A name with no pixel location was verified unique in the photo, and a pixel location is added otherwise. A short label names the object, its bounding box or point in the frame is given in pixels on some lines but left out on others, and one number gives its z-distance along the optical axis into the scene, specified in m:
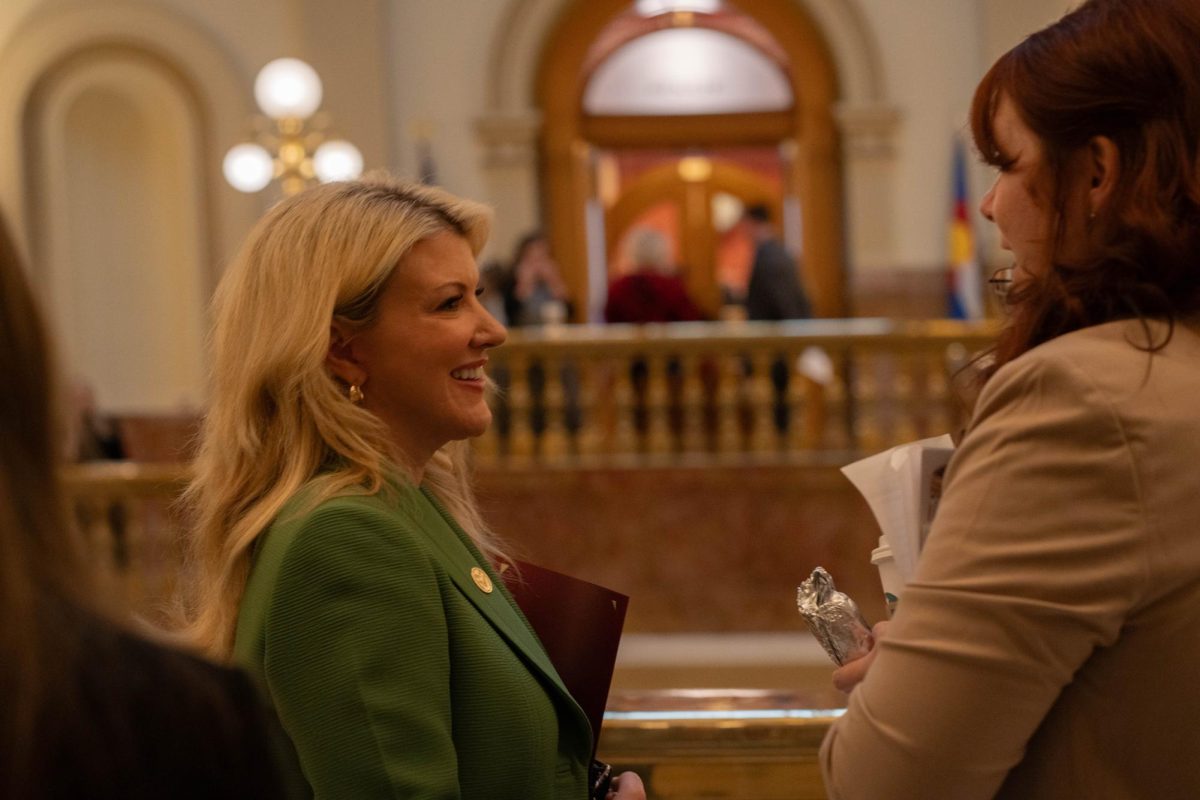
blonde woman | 1.79
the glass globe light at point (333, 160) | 9.96
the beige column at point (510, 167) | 12.79
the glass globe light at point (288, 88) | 9.49
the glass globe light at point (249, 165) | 10.07
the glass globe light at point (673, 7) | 14.48
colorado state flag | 11.54
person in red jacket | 9.20
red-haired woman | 1.35
